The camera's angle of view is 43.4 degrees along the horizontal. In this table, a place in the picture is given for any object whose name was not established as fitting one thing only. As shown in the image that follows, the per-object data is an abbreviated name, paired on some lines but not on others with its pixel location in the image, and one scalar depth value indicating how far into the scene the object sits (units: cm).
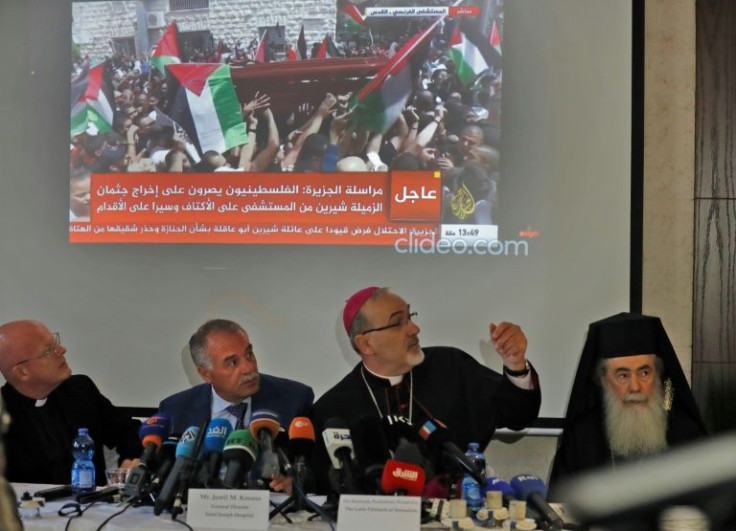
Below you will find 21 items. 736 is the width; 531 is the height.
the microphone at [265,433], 289
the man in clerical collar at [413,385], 389
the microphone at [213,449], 280
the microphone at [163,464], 291
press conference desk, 269
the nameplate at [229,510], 267
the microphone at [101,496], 297
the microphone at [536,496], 269
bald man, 389
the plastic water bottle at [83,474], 317
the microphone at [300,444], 281
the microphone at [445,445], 279
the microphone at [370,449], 274
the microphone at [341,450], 275
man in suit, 394
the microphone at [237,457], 277
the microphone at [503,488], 289
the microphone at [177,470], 278
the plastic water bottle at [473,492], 286
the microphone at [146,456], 292
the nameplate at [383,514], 257
